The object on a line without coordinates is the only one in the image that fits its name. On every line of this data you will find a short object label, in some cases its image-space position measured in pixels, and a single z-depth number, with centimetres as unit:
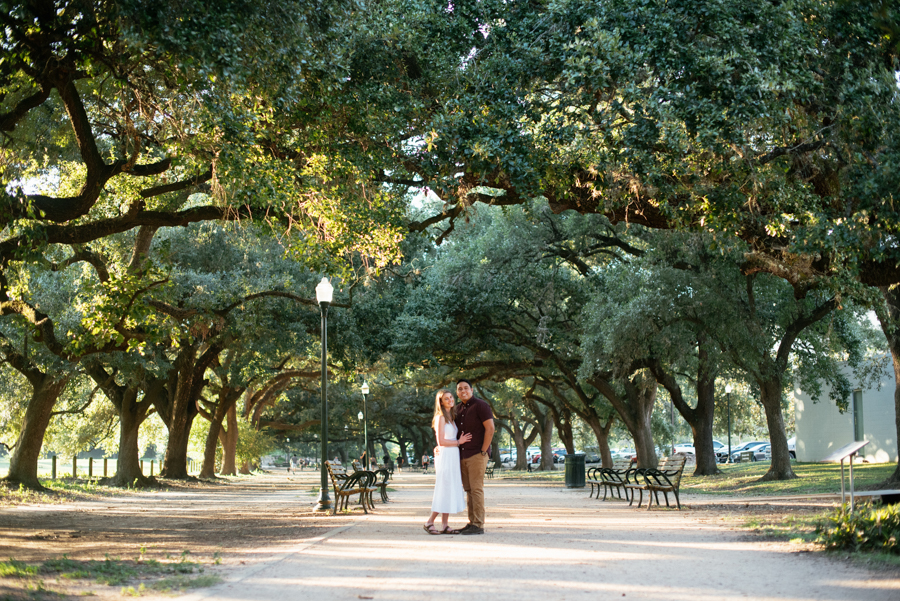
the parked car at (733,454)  5059
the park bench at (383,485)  1591
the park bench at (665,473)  1372
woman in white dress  947
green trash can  2342
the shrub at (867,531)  693
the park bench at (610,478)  1586
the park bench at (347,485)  1377
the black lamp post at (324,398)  1465
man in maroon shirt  953
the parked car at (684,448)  5793
